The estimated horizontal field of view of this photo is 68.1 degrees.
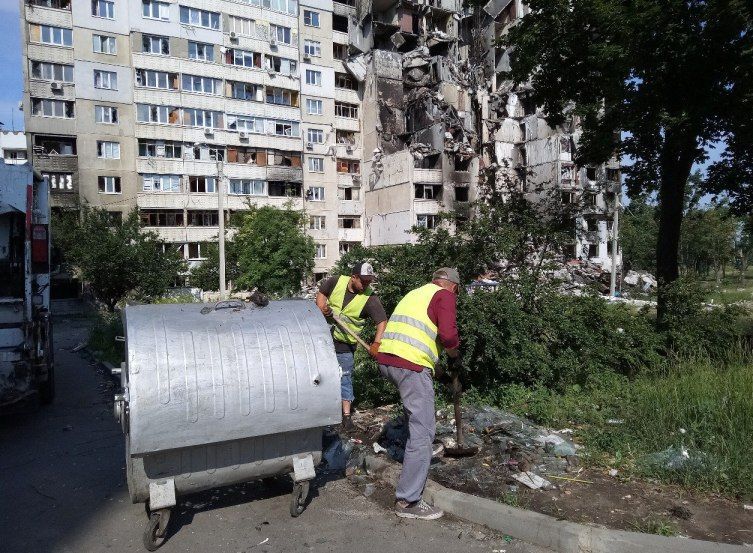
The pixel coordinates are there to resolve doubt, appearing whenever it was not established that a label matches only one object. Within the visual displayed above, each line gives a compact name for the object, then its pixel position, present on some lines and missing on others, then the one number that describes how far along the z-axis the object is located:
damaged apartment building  43.91
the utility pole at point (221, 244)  22.89
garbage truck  6.37
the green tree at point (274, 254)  31.67
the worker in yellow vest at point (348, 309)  5.46
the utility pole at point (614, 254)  34.60
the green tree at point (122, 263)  26.81
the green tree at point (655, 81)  8.62
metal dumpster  3.47
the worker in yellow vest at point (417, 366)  4.02
